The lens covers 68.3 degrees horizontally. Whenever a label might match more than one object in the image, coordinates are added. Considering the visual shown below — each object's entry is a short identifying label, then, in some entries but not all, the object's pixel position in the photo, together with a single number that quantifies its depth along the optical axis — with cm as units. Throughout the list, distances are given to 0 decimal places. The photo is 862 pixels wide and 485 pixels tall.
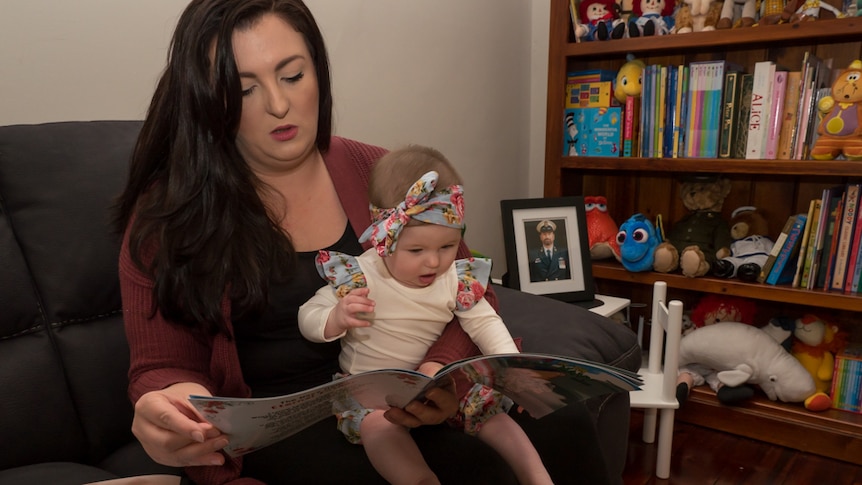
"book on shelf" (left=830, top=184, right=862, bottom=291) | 178
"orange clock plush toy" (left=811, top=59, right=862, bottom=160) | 171
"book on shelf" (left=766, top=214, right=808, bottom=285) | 187
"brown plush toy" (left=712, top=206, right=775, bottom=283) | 194
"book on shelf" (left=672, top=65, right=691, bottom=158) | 196
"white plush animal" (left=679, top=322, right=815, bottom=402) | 187
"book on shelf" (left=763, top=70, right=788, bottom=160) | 182
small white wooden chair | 165
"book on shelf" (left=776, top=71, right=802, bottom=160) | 182
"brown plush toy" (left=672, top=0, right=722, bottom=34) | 191
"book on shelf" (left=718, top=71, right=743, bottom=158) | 189
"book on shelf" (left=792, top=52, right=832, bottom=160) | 179
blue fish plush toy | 205
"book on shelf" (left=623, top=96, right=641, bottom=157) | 210
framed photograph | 196
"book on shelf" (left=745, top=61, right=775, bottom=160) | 184
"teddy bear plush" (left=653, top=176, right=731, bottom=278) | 199
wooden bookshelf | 179
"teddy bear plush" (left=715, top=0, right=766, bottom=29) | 185
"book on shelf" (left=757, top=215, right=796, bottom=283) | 188
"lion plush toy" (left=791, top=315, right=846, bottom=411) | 192
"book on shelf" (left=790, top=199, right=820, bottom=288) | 185
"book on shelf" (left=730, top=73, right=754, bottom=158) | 189
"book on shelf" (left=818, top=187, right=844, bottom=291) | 181
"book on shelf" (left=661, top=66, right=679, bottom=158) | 199
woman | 87
